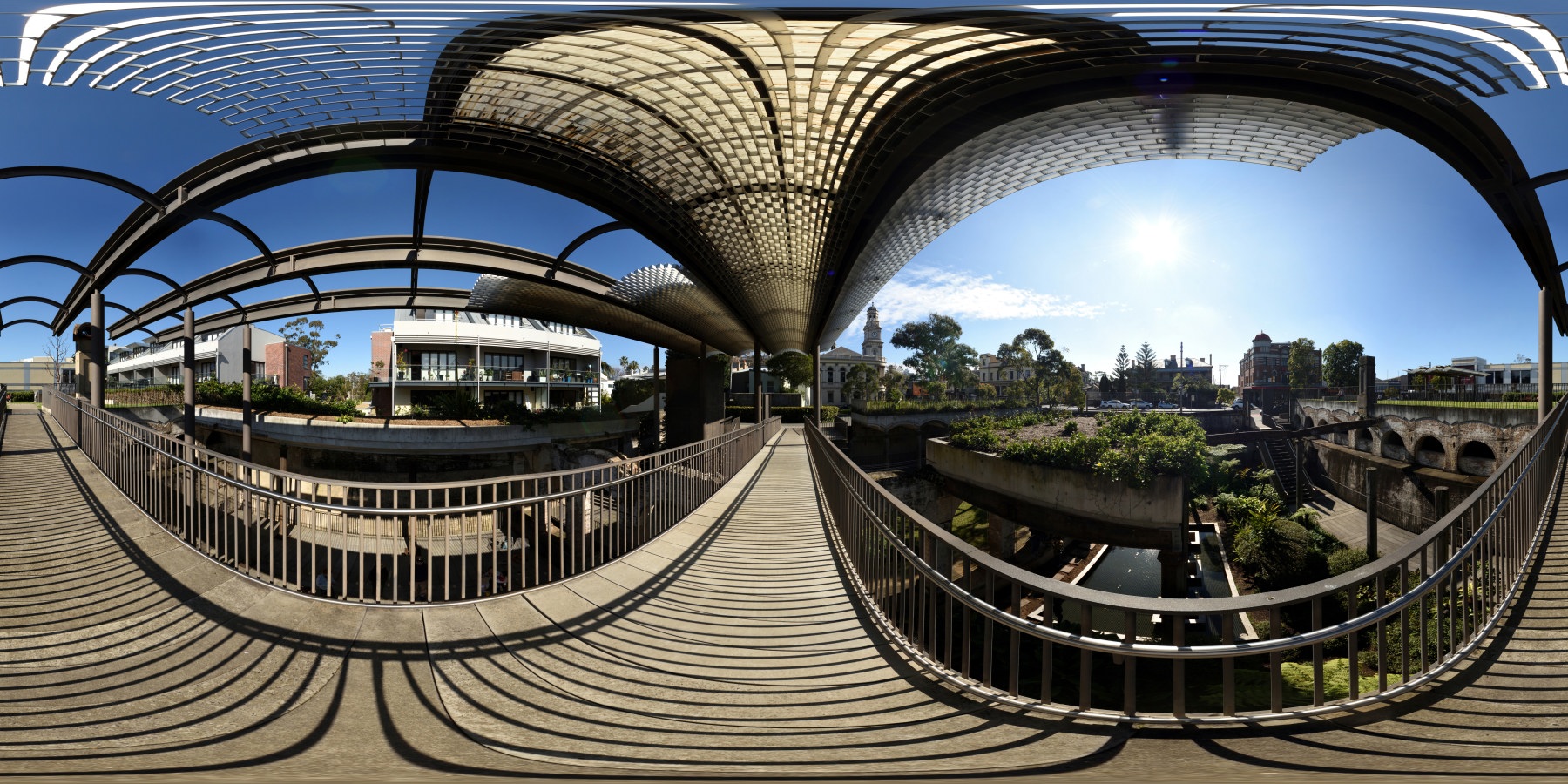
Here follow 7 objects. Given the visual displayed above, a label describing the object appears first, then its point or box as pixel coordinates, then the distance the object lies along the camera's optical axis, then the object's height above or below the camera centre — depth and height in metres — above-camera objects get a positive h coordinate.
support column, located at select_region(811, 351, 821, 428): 23.86 -0.30
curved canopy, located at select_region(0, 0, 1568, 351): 4.81 +3.46
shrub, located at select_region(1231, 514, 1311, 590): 12.37 -3.90
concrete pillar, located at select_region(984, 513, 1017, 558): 16.38 -4.68
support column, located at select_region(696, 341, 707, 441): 24.69 -0.12
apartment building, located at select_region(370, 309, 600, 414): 28.97 +1.25
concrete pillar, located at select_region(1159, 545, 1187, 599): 10.67 -3.74
